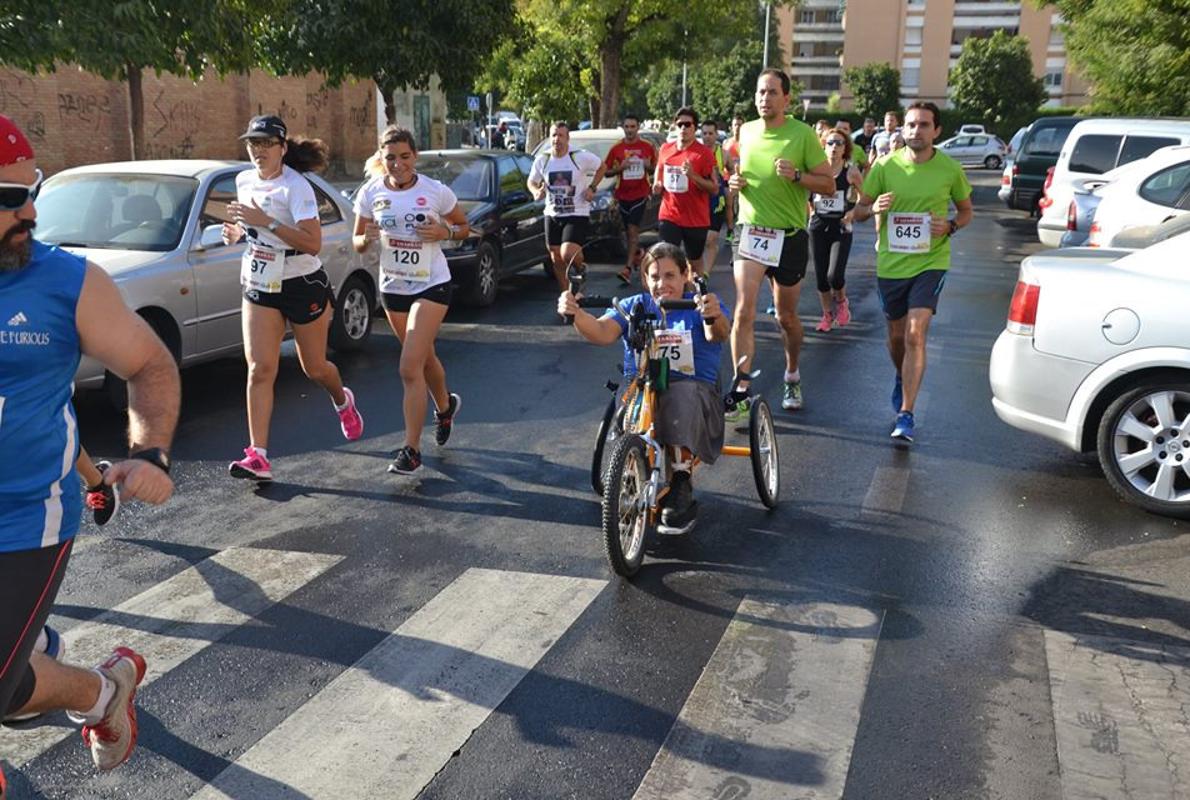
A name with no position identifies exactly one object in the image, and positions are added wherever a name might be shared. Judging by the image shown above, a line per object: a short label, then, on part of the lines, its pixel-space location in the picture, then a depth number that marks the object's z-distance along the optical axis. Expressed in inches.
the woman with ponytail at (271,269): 249.9
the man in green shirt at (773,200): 298.2
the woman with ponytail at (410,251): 262.2
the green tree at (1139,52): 932.6
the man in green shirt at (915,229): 286.2
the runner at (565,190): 486.9
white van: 699.4
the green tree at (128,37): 434.6
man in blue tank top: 106.5
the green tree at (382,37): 684.7
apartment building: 4080.0
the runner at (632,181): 557.6
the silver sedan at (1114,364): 237.5
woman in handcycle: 213.2
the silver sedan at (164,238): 311.1
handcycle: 194.5
